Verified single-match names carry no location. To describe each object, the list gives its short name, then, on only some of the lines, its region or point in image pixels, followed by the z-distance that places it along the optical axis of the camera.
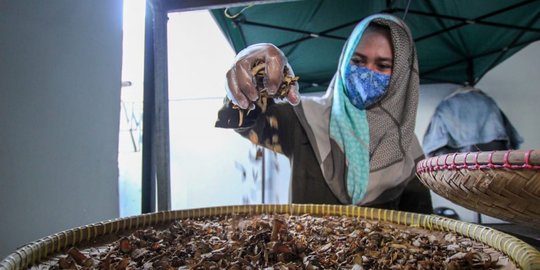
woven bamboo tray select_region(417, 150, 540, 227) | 0.34
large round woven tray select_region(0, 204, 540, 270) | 0.31
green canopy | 1.60
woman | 1.01
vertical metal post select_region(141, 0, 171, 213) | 0.80
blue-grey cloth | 2.10
